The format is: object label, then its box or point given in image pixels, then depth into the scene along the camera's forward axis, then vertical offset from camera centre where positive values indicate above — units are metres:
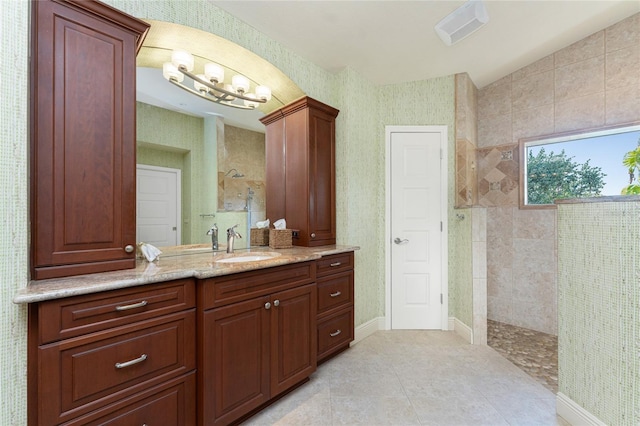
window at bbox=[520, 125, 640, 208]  2.64 +0.52
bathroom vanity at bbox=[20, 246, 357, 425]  1.03 -0.61
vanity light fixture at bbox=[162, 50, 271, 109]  1.96 +1.05
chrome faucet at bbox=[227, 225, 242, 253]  2.17 -0.19
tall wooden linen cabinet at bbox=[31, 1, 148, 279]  1.17 +0.35
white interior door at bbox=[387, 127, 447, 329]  3.12 -0.17
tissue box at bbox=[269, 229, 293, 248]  2.41 -0.22
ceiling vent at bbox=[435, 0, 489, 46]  2.03 +1.51
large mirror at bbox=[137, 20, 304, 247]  1.84 +0.51
